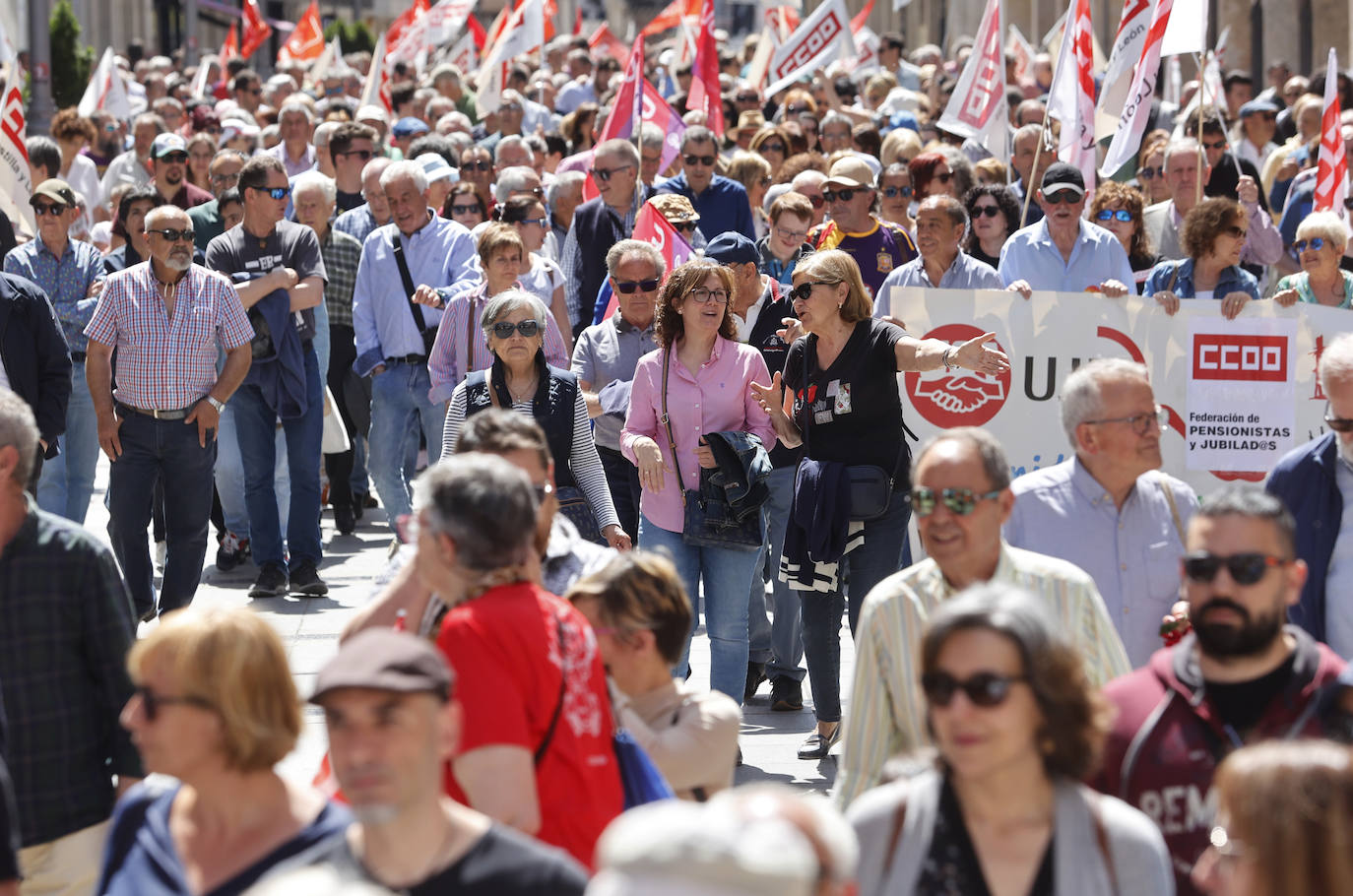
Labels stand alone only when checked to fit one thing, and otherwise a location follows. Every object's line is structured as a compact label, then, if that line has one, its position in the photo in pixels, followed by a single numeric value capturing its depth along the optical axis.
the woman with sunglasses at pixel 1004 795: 6.55
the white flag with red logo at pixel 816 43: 35.00
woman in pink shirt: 15.03
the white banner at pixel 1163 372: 17.64
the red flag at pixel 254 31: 55.44
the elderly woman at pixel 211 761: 7.14
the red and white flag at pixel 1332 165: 22.80
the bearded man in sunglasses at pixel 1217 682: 7.51
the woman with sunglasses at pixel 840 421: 14.18
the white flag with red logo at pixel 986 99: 28.03
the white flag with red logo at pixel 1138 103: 22.16
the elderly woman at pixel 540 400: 14.66
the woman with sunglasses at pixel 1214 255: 18.30
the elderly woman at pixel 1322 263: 17.94
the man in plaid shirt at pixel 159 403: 17.87
